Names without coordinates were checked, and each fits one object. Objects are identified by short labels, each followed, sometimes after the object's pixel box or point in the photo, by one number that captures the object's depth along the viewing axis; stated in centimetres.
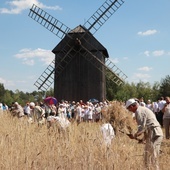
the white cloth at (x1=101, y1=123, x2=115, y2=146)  509
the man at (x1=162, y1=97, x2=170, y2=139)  1266
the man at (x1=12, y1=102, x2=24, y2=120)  1496
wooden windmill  2636
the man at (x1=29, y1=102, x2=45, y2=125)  835
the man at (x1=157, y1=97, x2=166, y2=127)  1871
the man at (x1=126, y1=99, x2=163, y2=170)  663
